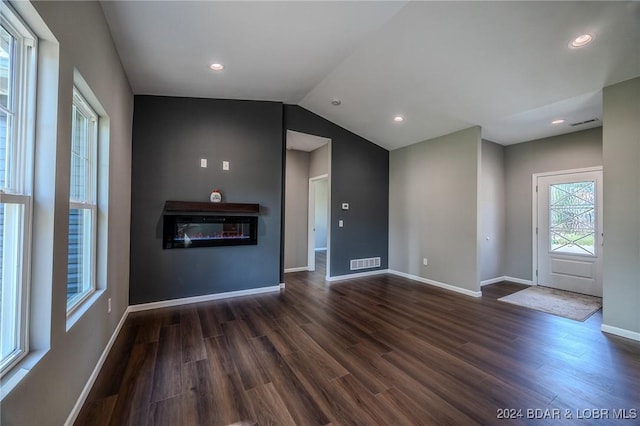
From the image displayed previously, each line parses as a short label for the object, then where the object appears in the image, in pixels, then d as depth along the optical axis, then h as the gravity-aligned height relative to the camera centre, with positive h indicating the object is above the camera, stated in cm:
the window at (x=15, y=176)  120 +18
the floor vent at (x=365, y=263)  539 -97
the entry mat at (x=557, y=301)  353 -124
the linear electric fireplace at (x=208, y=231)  369 -22
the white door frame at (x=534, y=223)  489 -10
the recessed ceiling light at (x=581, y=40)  238 +164
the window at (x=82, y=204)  196 +9
